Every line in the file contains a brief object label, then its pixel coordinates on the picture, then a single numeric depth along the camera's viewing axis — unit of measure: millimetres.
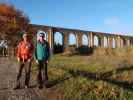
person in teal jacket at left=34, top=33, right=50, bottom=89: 3381
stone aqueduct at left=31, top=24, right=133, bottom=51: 22166
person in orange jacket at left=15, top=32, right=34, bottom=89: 3396
